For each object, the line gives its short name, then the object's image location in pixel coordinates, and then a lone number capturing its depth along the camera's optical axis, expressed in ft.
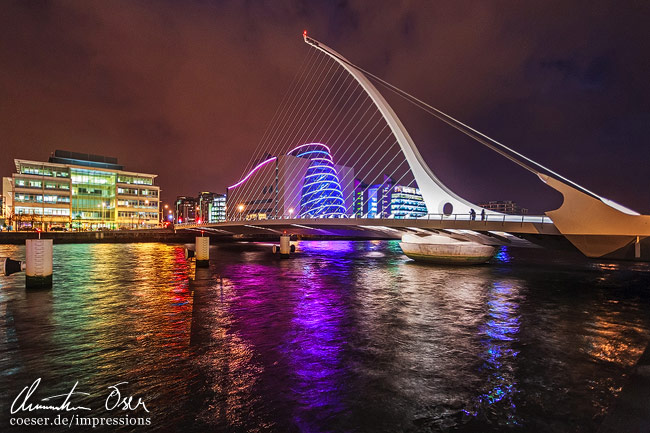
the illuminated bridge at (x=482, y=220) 61.41
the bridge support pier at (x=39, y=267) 49.03
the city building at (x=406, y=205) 255.37
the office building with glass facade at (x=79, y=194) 247.29
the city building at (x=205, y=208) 518.78
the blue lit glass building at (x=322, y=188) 263.08
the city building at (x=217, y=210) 502.79
